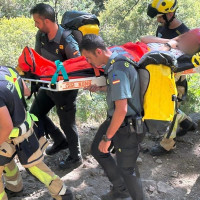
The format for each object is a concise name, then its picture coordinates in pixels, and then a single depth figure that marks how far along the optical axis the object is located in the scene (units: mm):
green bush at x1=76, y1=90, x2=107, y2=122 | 6705
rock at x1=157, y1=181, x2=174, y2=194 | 4114
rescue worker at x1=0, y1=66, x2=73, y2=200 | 2777
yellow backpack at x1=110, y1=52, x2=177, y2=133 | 3004
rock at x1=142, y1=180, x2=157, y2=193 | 4085
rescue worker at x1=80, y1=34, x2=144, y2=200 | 2854
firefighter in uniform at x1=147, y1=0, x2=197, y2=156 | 4449
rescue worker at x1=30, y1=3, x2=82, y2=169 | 3857
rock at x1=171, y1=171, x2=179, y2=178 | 4539
